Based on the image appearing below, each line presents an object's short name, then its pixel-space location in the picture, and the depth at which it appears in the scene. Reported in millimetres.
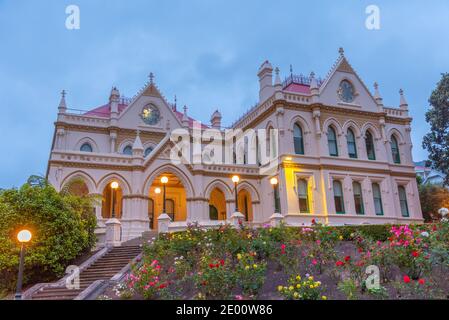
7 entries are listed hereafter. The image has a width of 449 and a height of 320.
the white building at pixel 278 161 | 26344
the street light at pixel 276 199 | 28716
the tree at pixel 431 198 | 38531
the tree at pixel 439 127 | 33562
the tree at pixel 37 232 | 15977
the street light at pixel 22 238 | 12305
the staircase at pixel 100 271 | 14337
